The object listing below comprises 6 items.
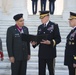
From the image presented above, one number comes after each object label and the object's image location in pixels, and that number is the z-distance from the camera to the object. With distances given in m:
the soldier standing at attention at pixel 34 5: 14.63
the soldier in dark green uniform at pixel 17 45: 7.42
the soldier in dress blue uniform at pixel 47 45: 7.43
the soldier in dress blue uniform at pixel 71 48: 6.91
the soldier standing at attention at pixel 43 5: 14.33
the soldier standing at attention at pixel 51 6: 14.28
